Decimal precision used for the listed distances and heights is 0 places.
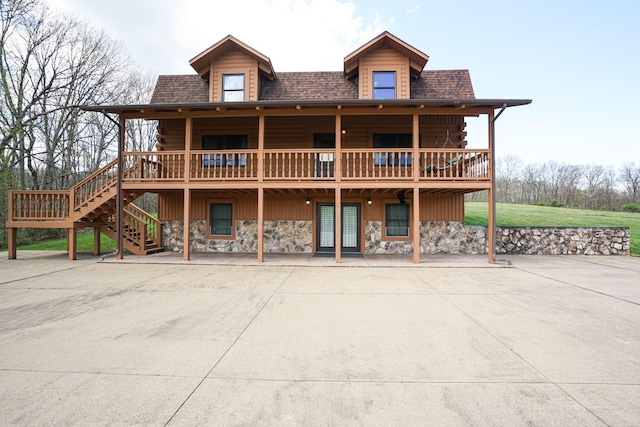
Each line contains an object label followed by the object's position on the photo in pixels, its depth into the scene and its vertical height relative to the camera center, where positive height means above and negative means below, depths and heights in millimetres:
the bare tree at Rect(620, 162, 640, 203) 37094 +5905
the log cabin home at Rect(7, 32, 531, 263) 10453 +1854
